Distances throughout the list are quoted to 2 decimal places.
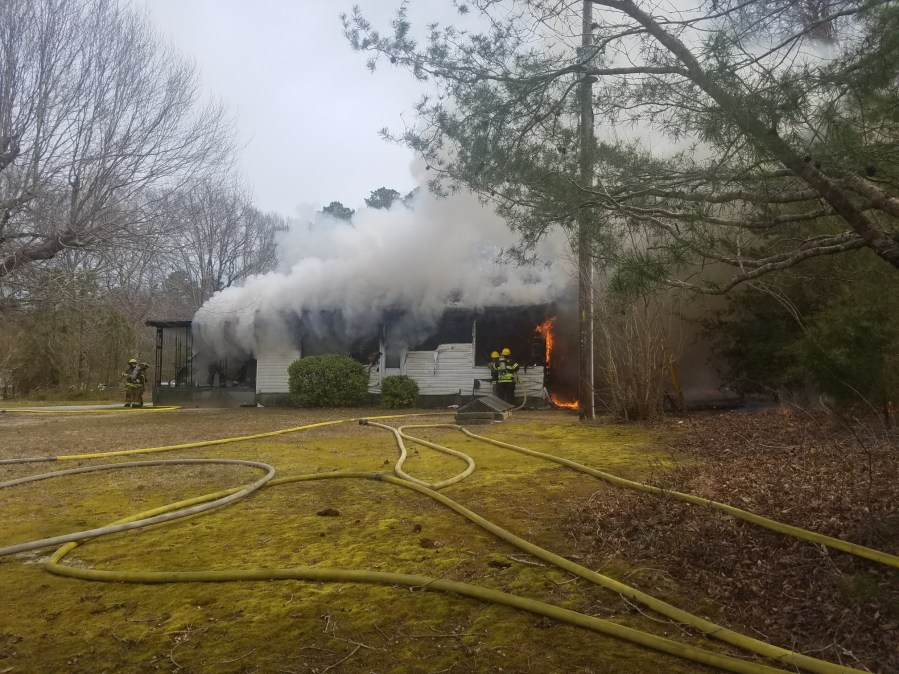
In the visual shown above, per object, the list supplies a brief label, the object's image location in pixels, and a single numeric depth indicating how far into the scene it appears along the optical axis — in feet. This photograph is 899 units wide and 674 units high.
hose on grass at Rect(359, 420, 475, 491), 18.08
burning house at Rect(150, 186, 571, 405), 50.03
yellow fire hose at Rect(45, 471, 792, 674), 7.81
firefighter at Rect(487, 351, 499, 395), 50.03
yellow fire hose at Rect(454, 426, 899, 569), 9.95
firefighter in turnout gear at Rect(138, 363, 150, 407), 58.32
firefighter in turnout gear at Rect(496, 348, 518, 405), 49.11
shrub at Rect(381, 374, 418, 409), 51.47
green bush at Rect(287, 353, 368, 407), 51.60
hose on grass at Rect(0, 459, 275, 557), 12.73
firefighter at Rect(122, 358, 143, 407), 58.13
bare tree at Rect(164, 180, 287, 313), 100.22
